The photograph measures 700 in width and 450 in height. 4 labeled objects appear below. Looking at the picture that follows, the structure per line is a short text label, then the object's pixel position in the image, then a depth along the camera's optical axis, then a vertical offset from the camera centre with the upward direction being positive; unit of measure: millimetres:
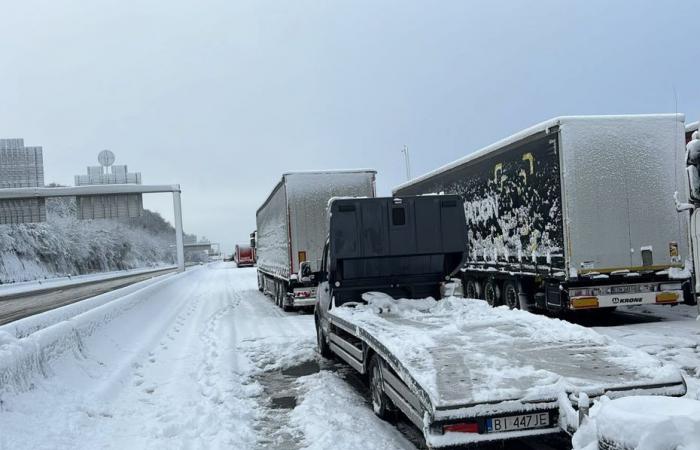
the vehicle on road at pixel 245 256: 78625 -1474
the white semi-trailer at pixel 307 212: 15914 +840
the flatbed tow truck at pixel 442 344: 4074 -1054
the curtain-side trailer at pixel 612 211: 10555 +288
